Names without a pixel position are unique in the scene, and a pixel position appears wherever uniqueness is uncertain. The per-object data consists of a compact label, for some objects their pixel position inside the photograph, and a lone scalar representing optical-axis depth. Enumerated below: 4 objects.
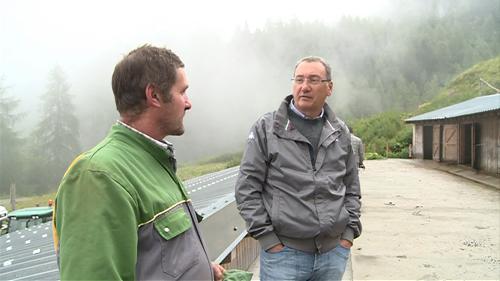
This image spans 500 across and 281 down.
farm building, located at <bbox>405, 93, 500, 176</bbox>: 14.37
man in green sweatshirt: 0.91
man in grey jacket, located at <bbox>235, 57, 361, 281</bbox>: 2.07
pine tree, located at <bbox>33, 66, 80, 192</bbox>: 49.75
